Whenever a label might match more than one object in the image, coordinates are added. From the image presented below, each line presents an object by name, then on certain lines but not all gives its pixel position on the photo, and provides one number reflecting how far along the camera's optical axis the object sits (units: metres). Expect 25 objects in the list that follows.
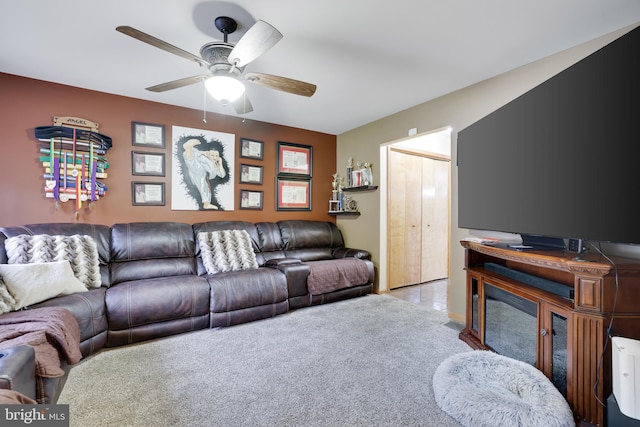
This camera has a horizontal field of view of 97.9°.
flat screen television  1.25
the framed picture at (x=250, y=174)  3.94
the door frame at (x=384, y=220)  3.96
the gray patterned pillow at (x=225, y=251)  3.05
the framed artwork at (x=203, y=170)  3.50
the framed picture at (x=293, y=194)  4.27
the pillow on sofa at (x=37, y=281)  1.93
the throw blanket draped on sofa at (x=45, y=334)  1.39
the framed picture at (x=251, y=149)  3.92
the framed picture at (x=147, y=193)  3.27
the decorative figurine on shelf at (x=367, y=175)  4.07
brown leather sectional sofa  2.25
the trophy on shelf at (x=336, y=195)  4.51
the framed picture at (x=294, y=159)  4.25
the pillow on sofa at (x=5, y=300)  1.81
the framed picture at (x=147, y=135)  3.24
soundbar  1.59
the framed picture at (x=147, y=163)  3.26
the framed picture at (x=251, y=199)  3.96
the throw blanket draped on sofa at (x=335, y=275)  3.27
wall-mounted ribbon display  2.79
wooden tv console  1.35
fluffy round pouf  1.36
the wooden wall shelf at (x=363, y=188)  3.98
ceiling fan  1.61
